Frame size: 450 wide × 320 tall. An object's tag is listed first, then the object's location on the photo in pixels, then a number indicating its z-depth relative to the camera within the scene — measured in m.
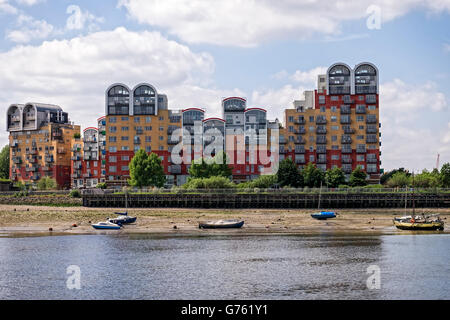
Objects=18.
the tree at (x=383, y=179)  192.31
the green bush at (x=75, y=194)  136.75
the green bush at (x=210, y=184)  134.50
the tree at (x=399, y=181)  146.75
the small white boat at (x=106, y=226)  91.50
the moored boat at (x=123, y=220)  95.81
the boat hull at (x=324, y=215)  102.31
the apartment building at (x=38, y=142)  189.00
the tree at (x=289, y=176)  148.88
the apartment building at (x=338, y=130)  162.75
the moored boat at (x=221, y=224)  92.00
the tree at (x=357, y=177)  152.12
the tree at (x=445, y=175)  143.12
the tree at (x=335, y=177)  150.62
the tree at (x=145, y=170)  149.38
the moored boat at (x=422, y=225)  87.62
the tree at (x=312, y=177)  150.12
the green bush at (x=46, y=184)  172.80
